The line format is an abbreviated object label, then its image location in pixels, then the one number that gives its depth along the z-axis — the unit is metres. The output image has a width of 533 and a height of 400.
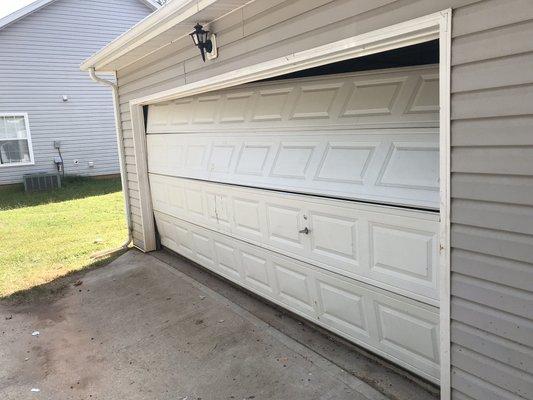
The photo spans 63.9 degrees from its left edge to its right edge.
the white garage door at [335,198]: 2.78
